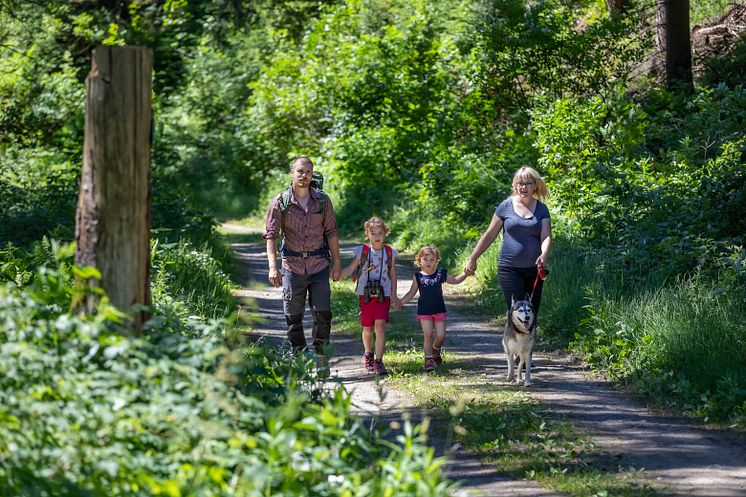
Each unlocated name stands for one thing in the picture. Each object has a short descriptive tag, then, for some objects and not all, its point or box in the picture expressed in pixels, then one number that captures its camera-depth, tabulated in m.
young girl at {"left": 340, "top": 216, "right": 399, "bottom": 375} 19.09
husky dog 18.09
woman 19.00
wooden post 10.62
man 18.28
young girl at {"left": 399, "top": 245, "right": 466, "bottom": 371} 19.42
